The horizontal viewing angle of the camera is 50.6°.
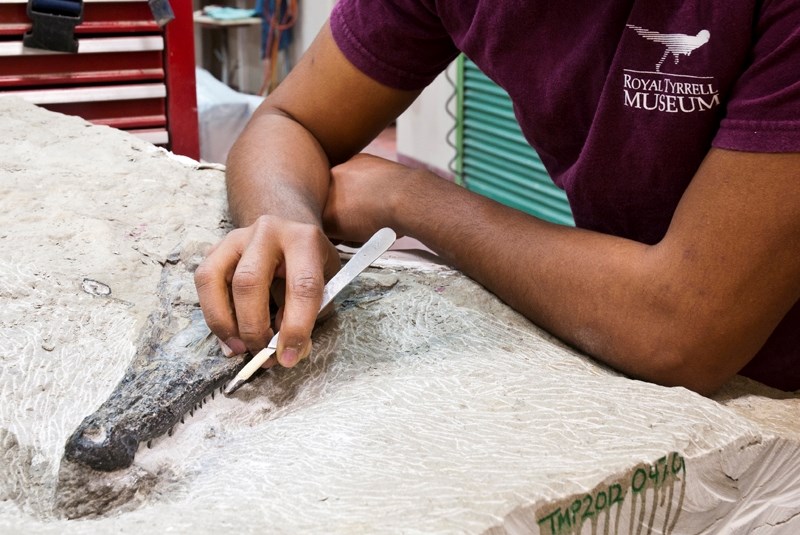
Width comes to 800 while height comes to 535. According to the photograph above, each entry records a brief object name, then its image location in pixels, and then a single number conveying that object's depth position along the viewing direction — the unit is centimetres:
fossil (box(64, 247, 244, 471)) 86
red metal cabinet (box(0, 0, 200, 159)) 171
